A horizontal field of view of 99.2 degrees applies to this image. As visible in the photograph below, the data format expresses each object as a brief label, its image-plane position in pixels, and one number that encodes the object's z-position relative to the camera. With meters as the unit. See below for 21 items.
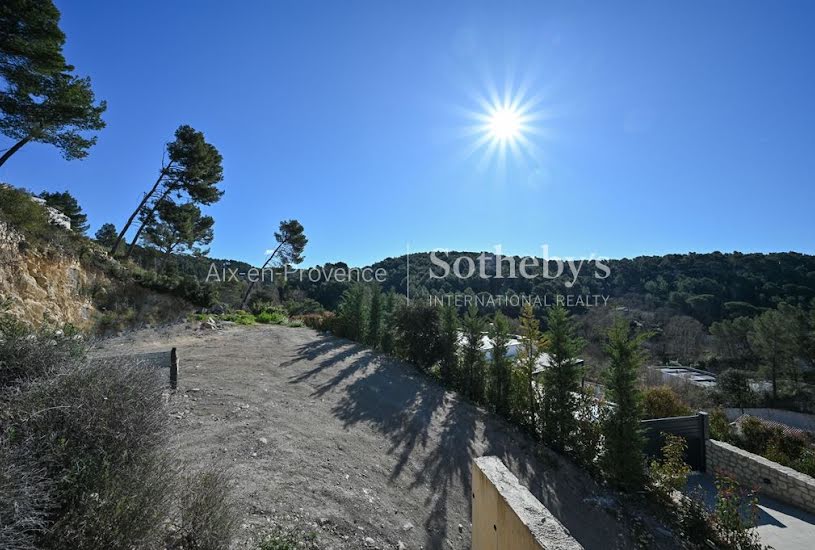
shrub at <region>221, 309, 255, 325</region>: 15.22
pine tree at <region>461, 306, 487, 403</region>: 10.34
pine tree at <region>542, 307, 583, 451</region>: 7.68
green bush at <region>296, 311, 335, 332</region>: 16.25
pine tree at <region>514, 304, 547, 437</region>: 8.47
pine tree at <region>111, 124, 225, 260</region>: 15.98
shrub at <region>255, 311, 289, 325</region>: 17.17
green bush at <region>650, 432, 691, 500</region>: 6.30
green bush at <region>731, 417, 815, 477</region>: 8.26
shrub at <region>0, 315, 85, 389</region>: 2.37
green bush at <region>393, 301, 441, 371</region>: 12.08
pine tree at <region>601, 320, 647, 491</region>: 6.57
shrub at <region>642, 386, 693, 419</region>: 10.35
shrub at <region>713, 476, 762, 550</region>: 4.99
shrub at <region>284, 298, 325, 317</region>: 22.46
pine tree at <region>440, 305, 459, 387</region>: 11.14
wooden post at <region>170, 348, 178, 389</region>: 5.62
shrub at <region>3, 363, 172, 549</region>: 1.73
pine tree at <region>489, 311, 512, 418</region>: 9.35
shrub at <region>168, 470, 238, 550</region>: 2.22
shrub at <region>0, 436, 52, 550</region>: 1.44
